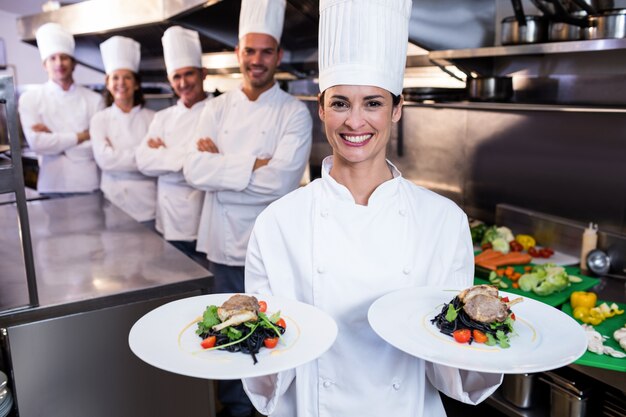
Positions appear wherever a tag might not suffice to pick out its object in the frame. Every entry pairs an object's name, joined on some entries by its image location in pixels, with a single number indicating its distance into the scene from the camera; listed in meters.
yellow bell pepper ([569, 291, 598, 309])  2.01
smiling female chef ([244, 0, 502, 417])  1.34
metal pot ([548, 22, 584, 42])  2.23
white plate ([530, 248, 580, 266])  2.55
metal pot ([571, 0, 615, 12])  2.08
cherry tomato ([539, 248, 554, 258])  2.63
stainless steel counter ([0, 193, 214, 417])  1.72
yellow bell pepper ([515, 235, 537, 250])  2.73
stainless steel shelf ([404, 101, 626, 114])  2.22
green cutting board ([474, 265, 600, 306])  2.14
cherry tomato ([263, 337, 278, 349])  1.13
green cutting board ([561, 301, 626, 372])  1.66
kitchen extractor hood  3.66
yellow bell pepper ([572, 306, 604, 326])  1.93
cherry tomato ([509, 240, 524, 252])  2.70
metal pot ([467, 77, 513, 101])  2.58
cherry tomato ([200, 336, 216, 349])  1.13
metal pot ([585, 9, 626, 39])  2.00
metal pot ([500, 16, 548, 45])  2.30
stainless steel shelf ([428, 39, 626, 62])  1.93
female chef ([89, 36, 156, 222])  4.02
